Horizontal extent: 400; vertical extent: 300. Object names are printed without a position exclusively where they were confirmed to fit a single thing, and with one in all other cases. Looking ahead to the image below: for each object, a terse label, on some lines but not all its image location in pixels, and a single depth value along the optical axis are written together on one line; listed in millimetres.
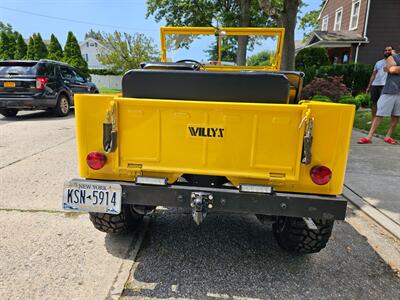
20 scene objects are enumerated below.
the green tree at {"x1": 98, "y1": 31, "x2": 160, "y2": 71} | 29016
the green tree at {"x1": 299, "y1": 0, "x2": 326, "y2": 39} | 23203
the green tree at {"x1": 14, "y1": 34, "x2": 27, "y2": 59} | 32062
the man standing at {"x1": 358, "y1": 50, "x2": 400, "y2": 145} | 6089
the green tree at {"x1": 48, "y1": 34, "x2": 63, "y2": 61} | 28375
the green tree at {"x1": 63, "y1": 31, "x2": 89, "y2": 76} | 27047
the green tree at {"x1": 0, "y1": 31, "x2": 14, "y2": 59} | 33031
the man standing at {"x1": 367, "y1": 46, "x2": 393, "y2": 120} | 6473
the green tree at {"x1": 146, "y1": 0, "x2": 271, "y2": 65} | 20125
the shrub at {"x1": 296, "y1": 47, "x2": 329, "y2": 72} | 17688
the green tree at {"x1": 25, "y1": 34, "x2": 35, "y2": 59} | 29938
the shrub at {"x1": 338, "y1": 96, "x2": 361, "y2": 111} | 11500
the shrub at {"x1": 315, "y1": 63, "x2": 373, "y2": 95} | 15539
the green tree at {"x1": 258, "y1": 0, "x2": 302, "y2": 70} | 9766
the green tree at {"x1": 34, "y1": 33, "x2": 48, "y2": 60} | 29948
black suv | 8938
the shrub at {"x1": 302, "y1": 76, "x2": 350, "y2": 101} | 12141
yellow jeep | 2180
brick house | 18083
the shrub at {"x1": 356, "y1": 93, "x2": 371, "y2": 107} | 12631
